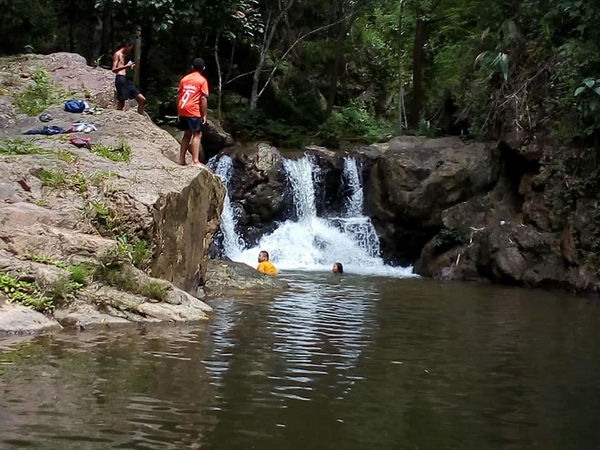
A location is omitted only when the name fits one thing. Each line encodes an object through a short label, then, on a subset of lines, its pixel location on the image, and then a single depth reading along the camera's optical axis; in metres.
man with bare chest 13.76
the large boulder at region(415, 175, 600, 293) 16.44
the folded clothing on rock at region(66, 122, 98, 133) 12.35
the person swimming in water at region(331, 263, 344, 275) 17.44
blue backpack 13.62
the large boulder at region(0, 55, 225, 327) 8.59
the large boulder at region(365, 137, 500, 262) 20.86
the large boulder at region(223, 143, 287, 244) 20.70
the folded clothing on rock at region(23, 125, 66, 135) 12.30
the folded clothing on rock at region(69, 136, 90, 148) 11.54
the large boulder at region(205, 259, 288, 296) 12.79
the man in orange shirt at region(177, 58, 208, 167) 11.55
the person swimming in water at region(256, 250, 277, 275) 15.05
